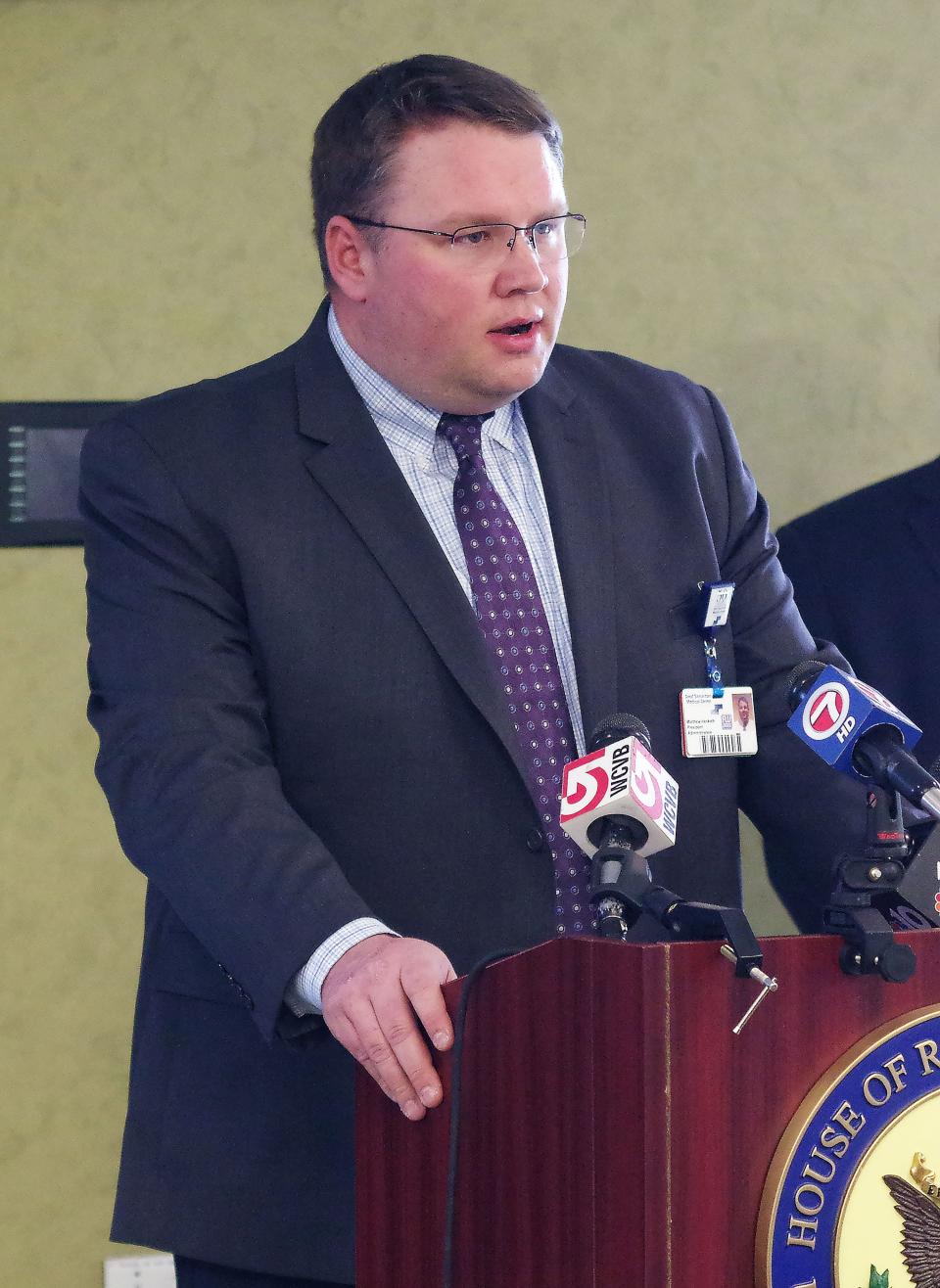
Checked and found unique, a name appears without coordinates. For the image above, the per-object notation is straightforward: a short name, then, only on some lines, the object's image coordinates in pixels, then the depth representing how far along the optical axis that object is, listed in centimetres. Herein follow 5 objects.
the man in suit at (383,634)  780
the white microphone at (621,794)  746
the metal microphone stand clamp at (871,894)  739
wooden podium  734
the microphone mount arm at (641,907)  737
